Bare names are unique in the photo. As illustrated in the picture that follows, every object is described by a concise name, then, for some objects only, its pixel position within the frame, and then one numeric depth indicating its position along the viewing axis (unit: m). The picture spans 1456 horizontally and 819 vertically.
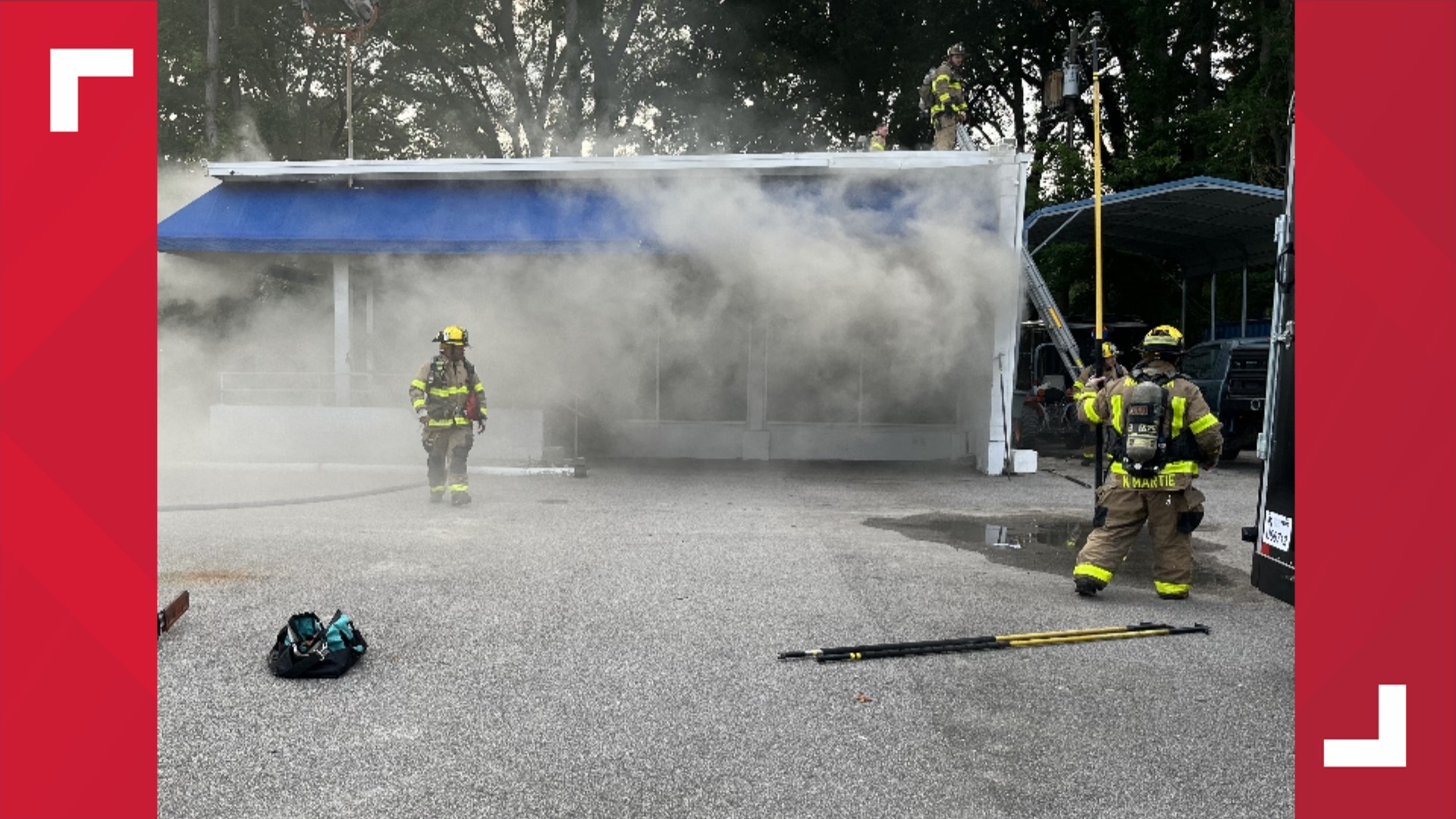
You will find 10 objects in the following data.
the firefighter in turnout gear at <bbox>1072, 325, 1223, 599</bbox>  5.83
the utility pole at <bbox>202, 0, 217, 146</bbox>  22.14
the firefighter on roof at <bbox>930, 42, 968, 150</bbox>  13.20
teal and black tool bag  4.32
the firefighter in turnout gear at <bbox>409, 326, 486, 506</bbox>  9.37
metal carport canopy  12.95
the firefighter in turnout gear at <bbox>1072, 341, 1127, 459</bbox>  7.04
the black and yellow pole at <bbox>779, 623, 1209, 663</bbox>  4.65
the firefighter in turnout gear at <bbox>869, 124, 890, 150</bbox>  13.48
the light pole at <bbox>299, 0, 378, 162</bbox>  16.47
